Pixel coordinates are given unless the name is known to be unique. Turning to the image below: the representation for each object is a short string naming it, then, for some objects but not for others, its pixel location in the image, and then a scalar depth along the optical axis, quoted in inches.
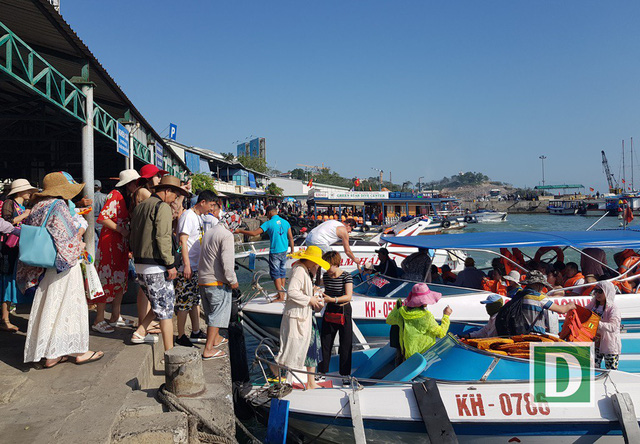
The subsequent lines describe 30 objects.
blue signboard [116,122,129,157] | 417.4
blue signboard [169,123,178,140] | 1828.5
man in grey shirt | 206.2
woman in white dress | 166.6
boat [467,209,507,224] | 2265.7
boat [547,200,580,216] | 3297.7
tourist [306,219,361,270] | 342.6
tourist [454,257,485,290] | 346.3
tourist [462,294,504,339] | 242.8
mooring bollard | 162.2
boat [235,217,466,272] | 581.8
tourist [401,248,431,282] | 333.4
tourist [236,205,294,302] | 374.3
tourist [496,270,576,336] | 228.4
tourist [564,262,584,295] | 313.1
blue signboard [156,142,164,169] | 752.3
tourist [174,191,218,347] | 215.8
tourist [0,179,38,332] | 215.8
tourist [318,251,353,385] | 235.6
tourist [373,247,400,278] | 354.3
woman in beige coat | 205.3
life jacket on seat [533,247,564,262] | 384.2
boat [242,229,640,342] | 303.4
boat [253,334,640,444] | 184.5
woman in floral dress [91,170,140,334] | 213.9
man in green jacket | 187.9
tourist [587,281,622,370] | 224.5
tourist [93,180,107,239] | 326.3
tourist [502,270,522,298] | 314.6
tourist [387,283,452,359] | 233.1
